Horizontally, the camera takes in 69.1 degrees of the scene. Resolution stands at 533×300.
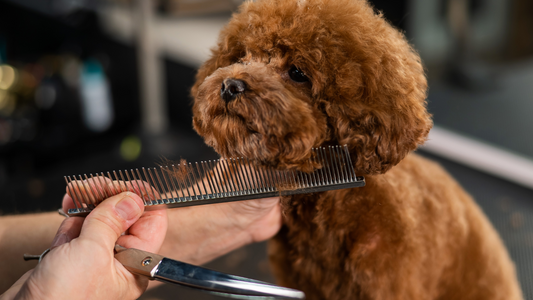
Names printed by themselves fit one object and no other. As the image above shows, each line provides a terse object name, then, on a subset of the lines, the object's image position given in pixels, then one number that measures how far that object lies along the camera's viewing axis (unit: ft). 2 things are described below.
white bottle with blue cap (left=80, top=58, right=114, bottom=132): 7.70
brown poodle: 2.05
